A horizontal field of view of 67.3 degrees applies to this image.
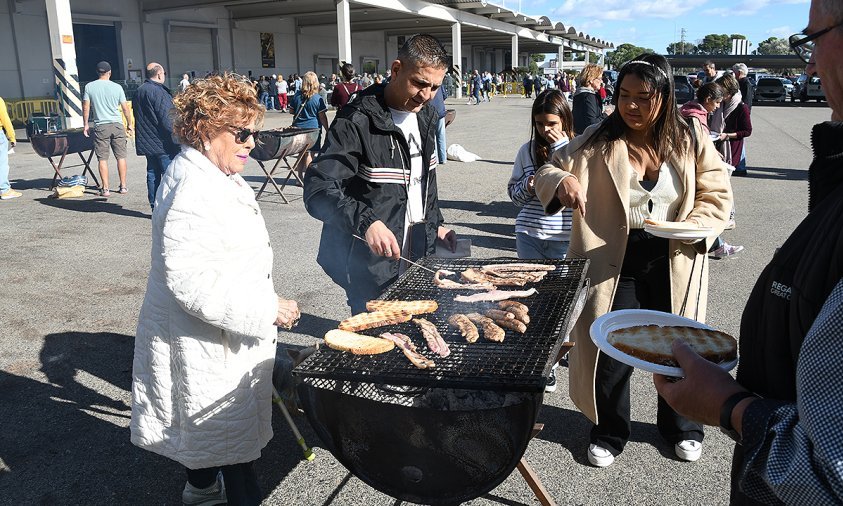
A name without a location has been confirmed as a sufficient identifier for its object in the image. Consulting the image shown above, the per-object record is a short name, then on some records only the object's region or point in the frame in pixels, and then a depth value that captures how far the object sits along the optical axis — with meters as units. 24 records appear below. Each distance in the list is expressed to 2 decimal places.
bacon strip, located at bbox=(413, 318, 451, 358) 2.36
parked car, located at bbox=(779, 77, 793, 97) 36.08
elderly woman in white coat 2.48
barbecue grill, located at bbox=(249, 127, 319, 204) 10.09
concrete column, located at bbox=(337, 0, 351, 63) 29.14
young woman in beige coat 3.19
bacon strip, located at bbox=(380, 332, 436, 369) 2.19
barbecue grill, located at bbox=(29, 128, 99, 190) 10.80
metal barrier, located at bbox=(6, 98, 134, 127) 24.47
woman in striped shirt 4.58
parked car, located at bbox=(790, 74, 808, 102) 34.95
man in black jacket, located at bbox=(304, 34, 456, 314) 3.24
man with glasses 1.10
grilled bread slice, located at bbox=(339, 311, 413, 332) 2.58
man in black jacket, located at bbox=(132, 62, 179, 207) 9.01
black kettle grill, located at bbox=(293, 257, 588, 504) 2.10
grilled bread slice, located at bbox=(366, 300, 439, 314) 2.77
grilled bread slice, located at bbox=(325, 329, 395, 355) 2.33
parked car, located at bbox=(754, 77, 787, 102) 34.53
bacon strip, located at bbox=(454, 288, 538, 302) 2.96
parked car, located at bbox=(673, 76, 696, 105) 23.58
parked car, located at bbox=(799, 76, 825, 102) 32.80
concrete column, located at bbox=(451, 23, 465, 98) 39.88
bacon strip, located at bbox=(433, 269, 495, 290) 3.12
